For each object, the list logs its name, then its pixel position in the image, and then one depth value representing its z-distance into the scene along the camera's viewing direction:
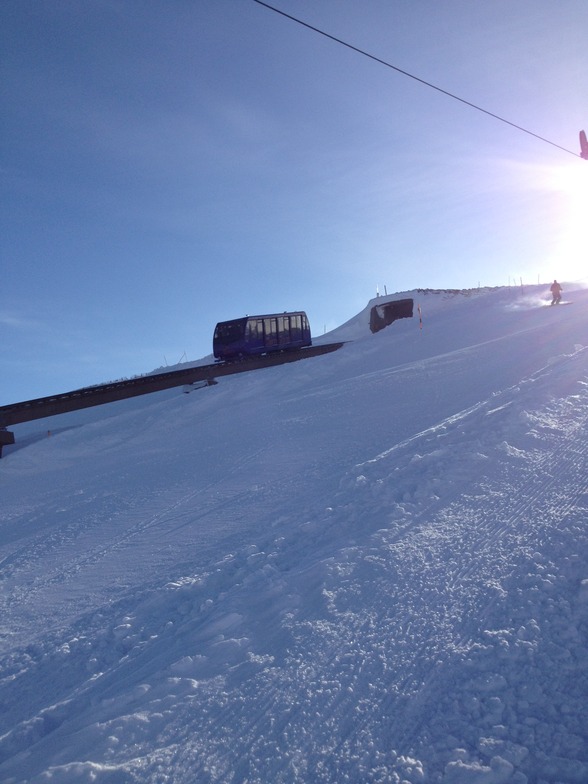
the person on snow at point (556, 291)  28.27
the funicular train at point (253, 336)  30.83
